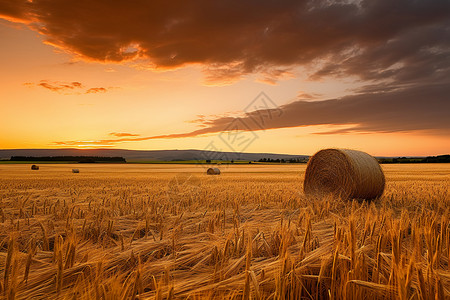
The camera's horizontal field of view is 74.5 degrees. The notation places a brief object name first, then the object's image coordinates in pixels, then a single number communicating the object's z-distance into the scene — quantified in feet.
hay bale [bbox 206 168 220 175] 86.12
